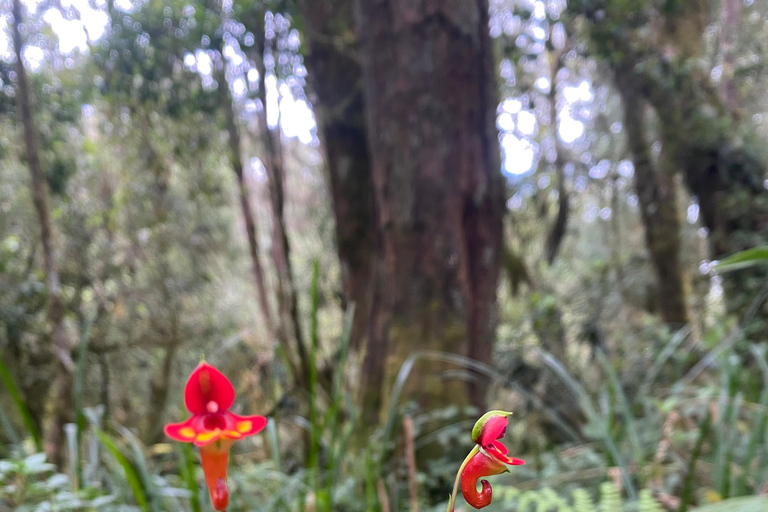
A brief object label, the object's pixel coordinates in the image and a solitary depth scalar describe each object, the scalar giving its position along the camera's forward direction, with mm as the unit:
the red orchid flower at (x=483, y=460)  313
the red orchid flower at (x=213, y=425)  382
